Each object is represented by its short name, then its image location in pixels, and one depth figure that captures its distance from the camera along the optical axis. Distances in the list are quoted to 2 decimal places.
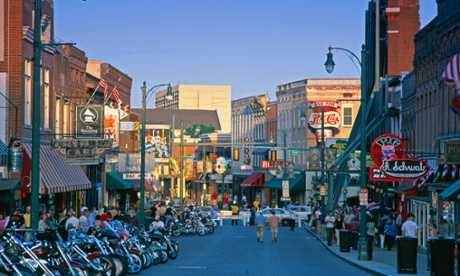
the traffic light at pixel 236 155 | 92.70
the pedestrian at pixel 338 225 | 47.03
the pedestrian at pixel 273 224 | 49.59
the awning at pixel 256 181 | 110.25
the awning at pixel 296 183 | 94.51
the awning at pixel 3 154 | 37.84
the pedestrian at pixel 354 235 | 43.59
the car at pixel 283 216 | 72.25
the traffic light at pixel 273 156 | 96.68
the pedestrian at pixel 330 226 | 46.25
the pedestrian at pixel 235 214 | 75.38
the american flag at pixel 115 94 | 59.41
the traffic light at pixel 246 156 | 112.91
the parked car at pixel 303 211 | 78.94
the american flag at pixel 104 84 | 56.53
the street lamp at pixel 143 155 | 48.66
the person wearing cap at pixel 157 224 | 40.60
